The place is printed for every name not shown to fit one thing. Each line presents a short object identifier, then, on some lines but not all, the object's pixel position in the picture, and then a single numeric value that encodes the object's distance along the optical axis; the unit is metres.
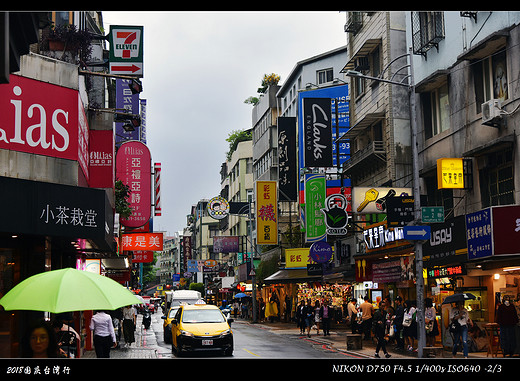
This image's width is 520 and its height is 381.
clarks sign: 35.75
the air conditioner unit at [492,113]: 22.07
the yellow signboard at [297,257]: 44.66
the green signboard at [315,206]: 37.64
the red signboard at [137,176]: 33.84
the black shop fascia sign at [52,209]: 14.20
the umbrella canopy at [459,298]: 21.47
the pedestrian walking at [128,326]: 27.75
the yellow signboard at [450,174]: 24.22
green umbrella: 9.28
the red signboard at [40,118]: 15.23
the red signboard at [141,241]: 37.41
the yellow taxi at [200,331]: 21.94
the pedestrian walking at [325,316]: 33.53
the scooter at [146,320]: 39.15
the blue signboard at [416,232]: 20.55
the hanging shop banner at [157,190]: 50.91
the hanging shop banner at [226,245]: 71.50
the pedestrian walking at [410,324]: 23.88
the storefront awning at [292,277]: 44.50
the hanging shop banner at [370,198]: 28.56
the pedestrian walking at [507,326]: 20.09
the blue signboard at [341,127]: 39.48
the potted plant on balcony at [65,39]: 19.25
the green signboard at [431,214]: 21.18
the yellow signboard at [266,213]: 50.69
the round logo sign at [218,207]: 64.81
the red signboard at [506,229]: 19.92
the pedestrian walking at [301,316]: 35.25
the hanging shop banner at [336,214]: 32.03
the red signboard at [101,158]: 21.84
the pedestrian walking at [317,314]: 33.87
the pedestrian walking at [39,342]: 10.02
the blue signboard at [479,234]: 20.33
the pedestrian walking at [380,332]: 22.05
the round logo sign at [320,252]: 37.00
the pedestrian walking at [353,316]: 30.38
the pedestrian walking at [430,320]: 23.16
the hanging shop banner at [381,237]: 27.76
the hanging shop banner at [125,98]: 37.78
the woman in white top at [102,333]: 16.66
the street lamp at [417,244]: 20.69
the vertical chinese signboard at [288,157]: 47.97
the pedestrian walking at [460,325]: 21.25
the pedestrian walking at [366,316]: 26.91
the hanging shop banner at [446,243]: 22.94
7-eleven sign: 23.48
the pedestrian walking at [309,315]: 34.01
